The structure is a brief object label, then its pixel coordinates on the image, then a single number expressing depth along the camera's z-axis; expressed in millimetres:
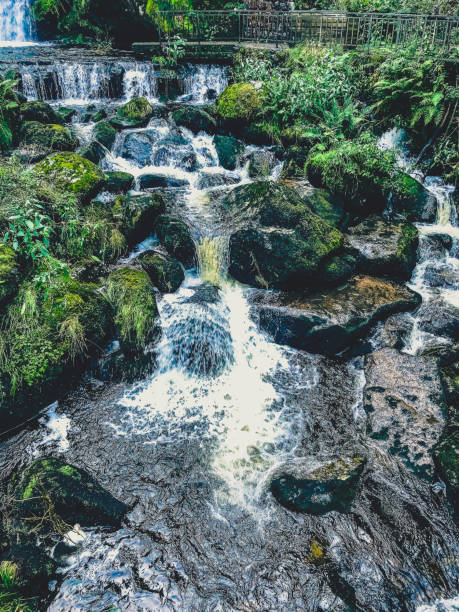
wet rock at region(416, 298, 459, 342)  7271
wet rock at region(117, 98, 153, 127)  12586
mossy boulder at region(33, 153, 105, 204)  8156
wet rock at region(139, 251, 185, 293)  7711
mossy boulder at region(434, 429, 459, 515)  4797
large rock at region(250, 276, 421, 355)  7074
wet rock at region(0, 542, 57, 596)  3941
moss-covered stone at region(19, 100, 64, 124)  11219
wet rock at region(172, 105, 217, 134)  12523
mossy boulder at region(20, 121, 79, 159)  10023
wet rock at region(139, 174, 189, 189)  10469
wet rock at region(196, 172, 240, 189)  10758
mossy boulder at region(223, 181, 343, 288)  7734
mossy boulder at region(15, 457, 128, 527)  4371
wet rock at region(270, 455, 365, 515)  4809
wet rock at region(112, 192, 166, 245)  8328
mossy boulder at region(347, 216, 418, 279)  8211
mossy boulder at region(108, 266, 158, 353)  6688
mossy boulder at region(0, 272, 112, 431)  5785
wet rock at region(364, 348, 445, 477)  5406
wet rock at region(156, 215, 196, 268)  8250
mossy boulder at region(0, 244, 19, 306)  5977
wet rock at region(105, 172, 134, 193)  9571
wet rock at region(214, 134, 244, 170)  11430
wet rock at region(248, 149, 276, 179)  11086
